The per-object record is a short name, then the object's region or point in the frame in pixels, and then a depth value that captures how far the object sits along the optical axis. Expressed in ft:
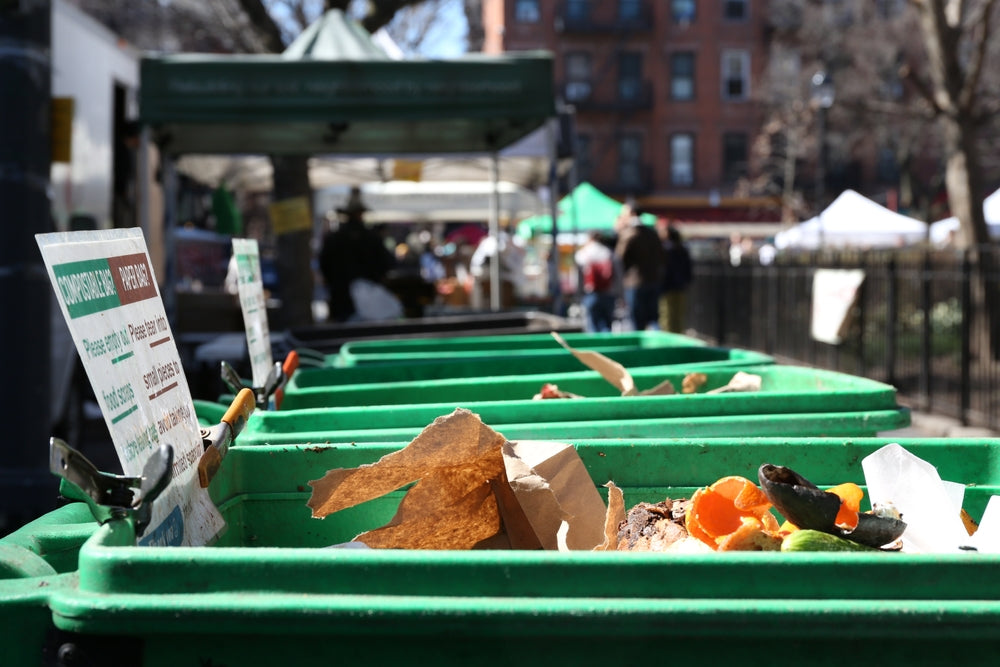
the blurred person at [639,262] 49.75
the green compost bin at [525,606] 4.63
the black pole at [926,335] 37.24
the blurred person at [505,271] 53.72
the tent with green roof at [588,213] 73.56
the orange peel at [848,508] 6.16
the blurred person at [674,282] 56.24
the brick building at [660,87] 169.58
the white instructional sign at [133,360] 5.64
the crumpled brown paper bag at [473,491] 6.70
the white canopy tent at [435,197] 60.23
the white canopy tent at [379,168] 36.55
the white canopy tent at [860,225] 82.64
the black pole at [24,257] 16.70
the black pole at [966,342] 33.88
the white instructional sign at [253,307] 10.98
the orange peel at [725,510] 6.48
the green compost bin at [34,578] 4.97
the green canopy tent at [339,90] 24.76
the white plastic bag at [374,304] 32.63
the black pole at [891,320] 40.14
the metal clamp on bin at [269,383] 8.84
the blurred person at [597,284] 51.65
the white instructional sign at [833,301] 40.61
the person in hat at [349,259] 37.35
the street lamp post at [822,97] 66.23
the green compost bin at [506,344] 15.64
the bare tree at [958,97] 47.19
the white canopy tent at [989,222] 71.46
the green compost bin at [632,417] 9.25
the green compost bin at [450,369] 12.86
